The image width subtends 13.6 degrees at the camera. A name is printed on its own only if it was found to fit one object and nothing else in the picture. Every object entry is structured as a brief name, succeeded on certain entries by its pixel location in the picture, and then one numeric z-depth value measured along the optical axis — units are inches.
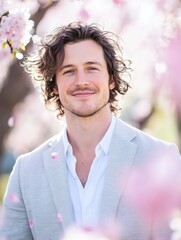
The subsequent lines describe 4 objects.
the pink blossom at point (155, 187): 121.7
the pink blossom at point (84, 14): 206.9
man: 134.8
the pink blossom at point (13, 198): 143.2
